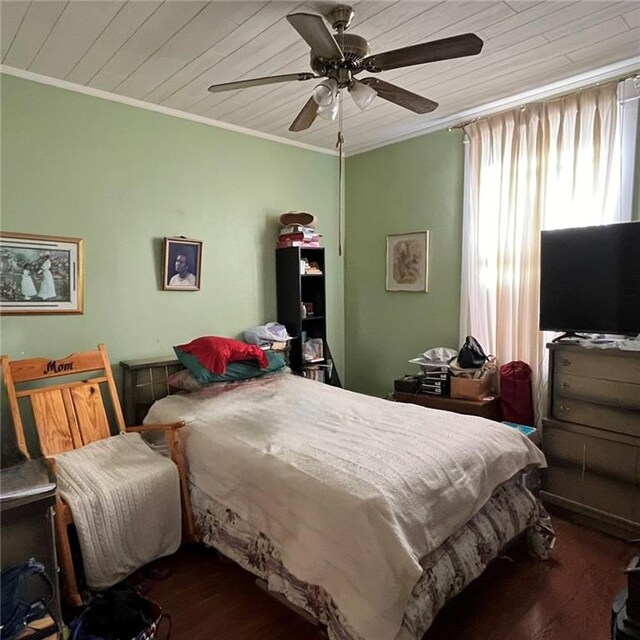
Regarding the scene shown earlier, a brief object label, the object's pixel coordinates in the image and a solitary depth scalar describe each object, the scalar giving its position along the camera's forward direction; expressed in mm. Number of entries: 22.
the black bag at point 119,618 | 1735
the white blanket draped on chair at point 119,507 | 2064
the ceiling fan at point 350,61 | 1758
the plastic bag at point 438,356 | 3505
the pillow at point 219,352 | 3016
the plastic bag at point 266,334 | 3646
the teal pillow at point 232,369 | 2982
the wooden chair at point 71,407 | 2469
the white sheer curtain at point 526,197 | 2795
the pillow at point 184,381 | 3004
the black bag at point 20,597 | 1512
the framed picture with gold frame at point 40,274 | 2639
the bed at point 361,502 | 1578
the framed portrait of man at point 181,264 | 3281
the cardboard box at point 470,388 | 3189
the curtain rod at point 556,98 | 2660
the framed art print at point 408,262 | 3838
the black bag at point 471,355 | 3287
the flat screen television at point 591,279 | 2564
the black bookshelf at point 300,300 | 3809
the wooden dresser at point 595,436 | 2500
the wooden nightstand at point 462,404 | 3133
